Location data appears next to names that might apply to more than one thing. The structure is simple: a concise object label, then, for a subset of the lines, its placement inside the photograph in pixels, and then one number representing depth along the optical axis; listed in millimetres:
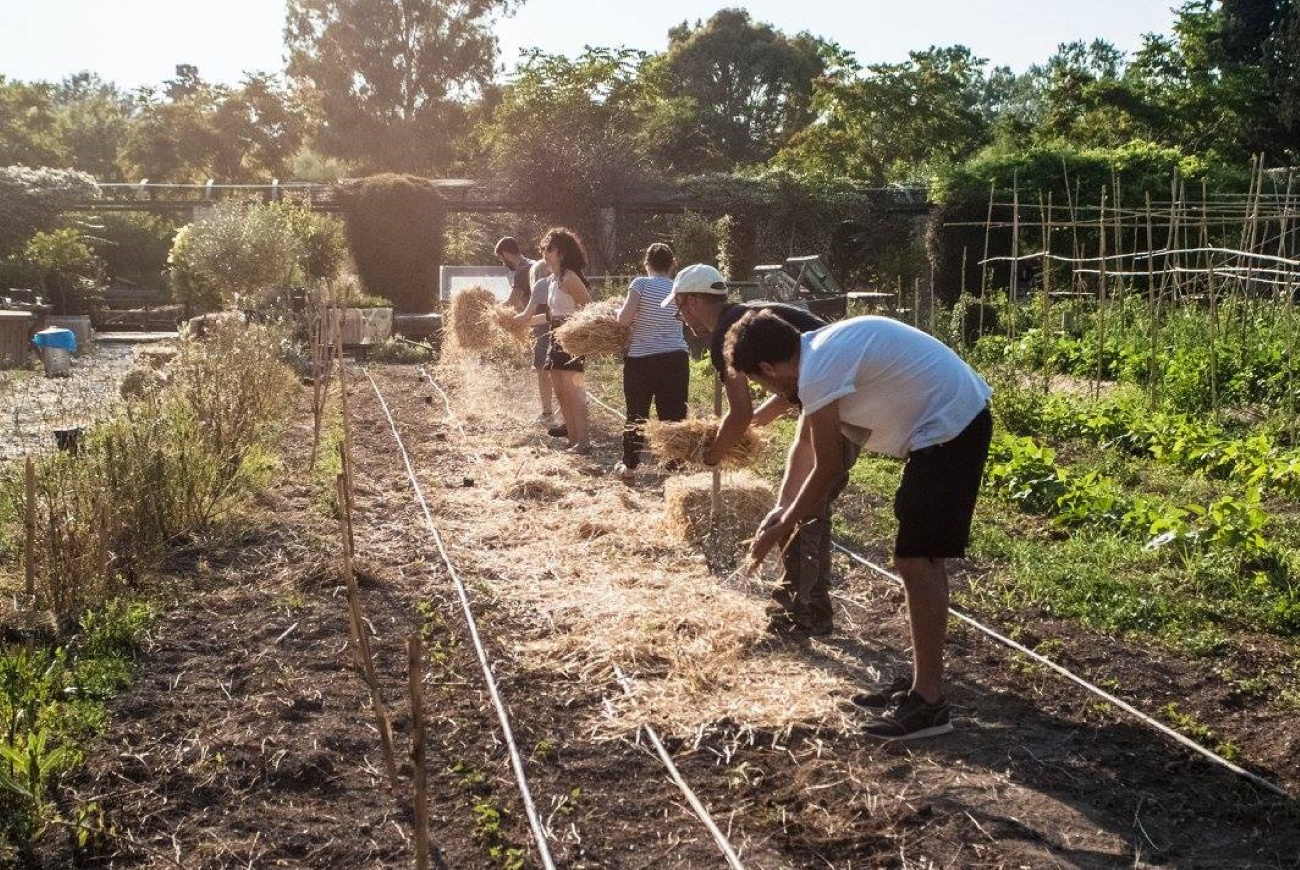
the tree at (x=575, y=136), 27156
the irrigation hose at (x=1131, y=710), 3864
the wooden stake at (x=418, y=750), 2773
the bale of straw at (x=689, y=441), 6117
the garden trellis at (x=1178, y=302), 9945
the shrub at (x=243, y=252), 19797
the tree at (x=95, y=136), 50281
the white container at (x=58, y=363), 15414
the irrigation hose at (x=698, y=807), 3383
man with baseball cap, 5121
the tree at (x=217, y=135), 41938
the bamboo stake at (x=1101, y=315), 10586
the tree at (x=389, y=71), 46312
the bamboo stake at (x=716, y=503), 6605
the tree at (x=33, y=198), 24766
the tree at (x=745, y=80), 47094
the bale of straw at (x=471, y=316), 12164
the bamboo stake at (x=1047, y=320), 11360
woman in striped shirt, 7980
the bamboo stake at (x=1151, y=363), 9789
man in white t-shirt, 4031
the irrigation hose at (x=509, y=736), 3439
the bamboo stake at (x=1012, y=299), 11945
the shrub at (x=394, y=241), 24266
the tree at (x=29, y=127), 39281
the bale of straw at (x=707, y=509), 6762
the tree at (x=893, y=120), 31703
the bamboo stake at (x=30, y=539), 5078
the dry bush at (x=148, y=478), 5426
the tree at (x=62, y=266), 23562
